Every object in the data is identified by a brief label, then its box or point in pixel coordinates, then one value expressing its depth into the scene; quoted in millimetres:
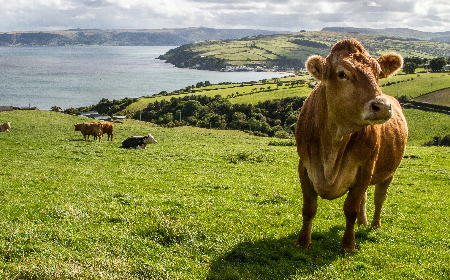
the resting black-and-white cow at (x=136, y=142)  26438
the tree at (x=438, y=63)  116688
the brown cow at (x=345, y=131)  5082
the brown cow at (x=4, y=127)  33344
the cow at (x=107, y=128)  31416
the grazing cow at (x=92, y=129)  30156
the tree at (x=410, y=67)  113312
